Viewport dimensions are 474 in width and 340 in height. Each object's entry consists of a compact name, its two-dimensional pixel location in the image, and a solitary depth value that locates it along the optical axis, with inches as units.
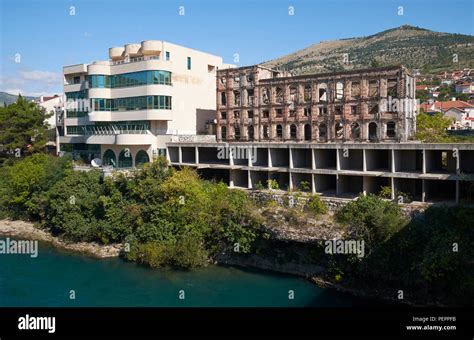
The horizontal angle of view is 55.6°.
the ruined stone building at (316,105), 1385.3
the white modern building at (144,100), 1611.7
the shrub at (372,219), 1040.2
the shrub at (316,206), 1202.0
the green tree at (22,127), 1931.6
